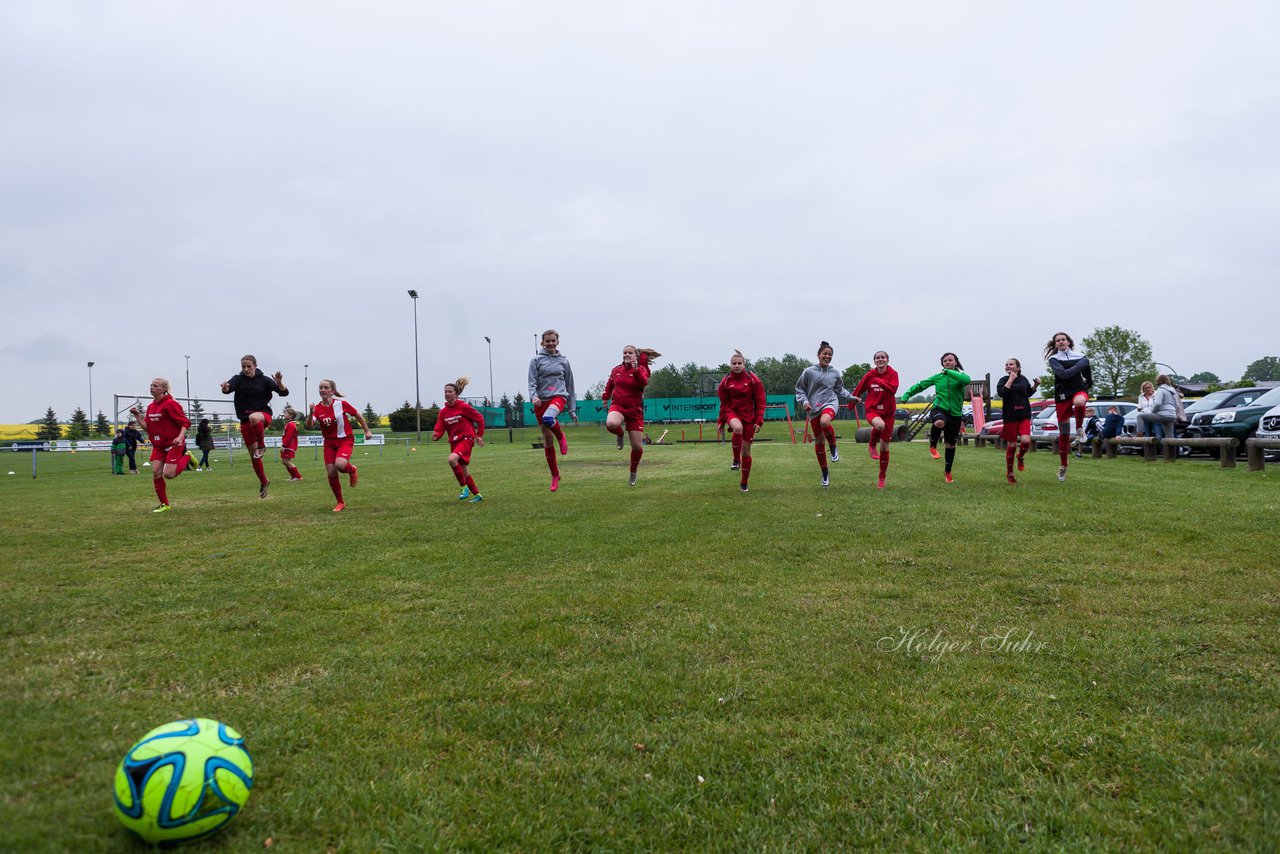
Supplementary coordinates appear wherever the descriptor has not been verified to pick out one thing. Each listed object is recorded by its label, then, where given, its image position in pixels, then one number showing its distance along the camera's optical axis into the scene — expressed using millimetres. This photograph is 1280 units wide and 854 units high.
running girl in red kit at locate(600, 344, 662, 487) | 11406
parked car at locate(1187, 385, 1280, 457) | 17047
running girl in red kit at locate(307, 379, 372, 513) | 11711
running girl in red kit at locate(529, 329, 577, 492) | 11656
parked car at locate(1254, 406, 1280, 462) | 15758
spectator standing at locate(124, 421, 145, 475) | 23578
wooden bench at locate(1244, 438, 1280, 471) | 13500
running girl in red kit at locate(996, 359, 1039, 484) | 12727
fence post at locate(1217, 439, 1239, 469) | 14648
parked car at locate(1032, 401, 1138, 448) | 22769
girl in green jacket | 12883
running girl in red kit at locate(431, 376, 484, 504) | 12242
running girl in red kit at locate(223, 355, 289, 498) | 12289
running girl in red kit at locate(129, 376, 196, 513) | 11680
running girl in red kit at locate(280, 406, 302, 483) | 16062
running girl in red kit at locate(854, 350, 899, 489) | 12297
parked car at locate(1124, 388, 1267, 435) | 19094
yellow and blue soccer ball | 2316
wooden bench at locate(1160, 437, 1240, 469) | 14625
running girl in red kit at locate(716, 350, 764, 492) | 11758
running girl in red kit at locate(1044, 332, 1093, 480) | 12188
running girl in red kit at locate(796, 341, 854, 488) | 12312
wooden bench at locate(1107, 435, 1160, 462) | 17078
